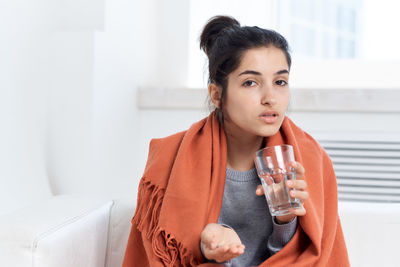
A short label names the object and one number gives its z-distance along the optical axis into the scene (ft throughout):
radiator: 8.45
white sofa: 5.49
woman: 5.83
